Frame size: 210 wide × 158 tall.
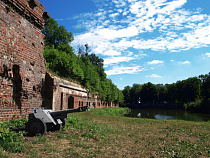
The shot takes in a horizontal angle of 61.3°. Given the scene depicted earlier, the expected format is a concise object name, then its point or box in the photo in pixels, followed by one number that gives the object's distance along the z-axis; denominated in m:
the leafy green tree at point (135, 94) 88.26
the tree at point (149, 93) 75.75
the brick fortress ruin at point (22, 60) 6.41
